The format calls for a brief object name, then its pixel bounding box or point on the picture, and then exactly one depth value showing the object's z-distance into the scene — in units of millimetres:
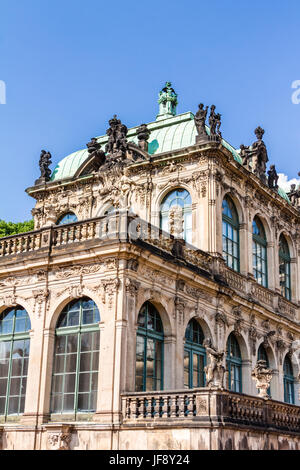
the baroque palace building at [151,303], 16328
